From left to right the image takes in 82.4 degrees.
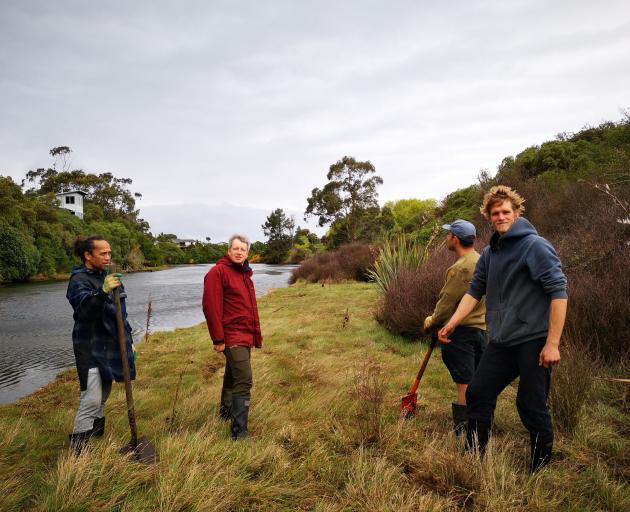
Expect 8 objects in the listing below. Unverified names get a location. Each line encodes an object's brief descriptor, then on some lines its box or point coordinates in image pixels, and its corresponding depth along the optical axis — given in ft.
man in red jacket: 10.74
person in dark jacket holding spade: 9.63
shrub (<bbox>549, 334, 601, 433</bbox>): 9.80
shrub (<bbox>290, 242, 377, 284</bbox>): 65.16
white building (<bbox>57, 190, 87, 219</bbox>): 173.99
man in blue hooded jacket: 7.07
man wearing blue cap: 10.07
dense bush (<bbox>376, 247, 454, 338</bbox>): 21.74
